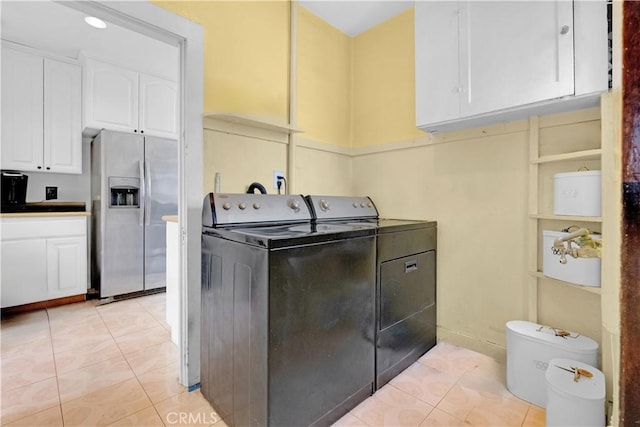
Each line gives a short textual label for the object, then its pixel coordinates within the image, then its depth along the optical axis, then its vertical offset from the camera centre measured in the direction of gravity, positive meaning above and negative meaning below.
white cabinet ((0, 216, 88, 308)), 2.82 -0.45
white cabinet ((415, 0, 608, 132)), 1.48 +0.86
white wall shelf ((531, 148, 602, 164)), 1.57 +0.31
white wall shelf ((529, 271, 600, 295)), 1.77 -0.38
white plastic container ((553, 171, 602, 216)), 1.51 +0.10
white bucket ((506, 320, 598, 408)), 1.56 -0.75
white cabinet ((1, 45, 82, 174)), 2.96 +1.02
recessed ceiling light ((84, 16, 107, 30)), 2.51 +1.61
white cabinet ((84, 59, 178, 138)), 3.16 +1.24
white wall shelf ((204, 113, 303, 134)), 1.83 +0.60
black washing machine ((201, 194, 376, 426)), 1.24 -0.47
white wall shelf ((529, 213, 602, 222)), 1.53 -0.02
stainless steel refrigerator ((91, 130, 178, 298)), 3.21 +0.06
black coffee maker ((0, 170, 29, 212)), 3.04 +0.23
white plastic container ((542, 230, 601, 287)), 1.51 -0.29
